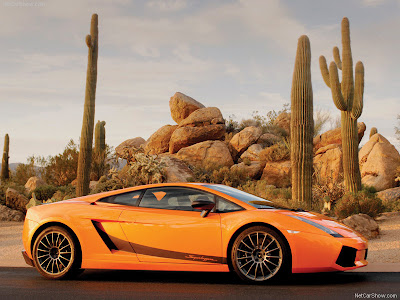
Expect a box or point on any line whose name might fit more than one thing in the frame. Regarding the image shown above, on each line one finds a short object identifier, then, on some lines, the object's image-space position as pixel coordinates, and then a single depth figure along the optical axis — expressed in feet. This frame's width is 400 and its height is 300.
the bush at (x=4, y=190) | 66.75
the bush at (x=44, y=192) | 73.61
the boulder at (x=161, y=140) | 108.90
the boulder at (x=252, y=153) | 95.04
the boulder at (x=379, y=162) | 82.48
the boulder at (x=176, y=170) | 73.92
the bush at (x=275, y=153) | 89.97
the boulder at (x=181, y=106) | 112.27
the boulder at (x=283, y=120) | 114.52
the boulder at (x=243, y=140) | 99.86
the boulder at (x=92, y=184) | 76.17
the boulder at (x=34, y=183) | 82.77
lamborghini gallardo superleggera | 21.09
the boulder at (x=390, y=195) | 67.35
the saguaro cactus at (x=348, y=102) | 56.75
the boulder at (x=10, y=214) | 61.41
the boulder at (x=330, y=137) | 100.27
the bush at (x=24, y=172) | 104.63
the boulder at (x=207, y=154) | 92.89
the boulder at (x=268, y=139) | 101.49
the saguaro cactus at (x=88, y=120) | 60.64
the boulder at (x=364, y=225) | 38.47
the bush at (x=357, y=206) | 46.83
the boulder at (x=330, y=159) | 88.12
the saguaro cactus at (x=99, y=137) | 97.05
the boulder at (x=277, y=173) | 87.35
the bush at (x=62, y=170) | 92.32
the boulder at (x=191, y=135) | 101.91
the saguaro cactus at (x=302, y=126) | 50.24
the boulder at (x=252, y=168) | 89.37
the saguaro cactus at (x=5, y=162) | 111.16
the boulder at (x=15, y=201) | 64.75
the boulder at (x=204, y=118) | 106.11
